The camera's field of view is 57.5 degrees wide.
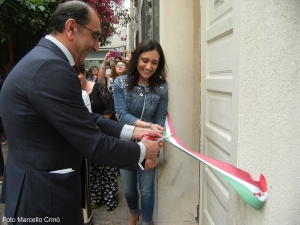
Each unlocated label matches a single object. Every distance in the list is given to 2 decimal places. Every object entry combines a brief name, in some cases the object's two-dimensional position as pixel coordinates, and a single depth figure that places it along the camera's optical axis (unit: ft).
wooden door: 5.61
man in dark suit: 4.34
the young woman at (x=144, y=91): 7.88
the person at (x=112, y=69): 12.94
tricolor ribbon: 4.48
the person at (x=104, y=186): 11.80
